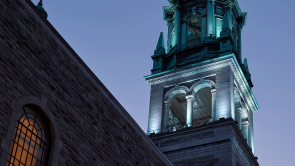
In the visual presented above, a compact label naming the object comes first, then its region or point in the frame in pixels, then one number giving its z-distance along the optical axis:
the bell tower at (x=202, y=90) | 34.47
